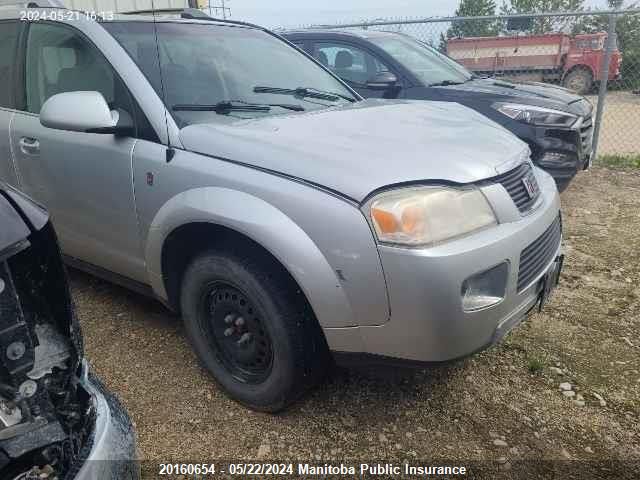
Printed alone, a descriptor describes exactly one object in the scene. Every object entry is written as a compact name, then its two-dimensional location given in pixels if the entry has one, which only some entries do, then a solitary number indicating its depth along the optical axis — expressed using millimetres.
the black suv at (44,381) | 1233
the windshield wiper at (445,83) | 5212
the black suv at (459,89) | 4797
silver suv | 1849
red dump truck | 15422
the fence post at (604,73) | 6637
